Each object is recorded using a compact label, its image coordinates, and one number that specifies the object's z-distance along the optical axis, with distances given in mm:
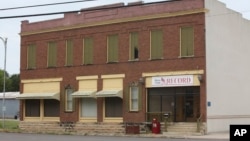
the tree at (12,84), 126500
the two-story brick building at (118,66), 34406
